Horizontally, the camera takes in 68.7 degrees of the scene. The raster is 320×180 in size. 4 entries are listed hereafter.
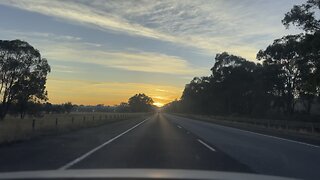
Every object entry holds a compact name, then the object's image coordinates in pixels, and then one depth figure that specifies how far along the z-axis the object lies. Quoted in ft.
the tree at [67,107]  250.62
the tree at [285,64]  110.32
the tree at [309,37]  61.85
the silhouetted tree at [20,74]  102.92
